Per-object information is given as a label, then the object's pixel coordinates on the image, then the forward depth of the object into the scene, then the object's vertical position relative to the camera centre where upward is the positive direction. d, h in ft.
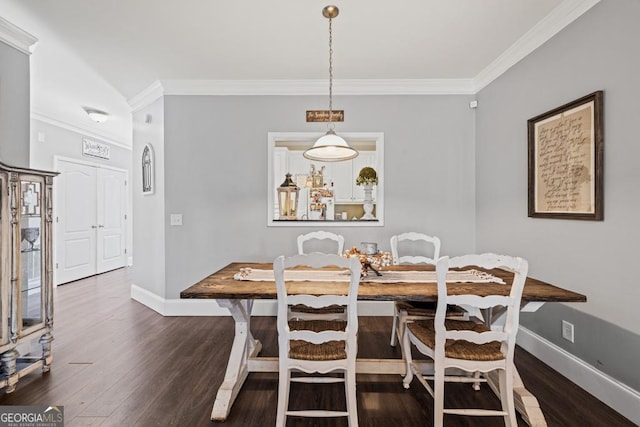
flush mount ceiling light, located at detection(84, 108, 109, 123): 14.80 +4.66
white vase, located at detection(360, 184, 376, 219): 12.11 +0.43
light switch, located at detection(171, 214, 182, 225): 11.46 -0.25
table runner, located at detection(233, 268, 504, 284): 6.77 -1.45
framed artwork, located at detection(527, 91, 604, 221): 6.55 +1.20
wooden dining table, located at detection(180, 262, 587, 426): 5.72 -1.54
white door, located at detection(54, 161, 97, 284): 16.17 -0.51
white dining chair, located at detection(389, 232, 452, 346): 7.26 -2.30
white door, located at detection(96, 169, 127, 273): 18.66 -0.48
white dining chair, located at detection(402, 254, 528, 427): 5.14 -2.28
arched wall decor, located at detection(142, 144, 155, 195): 11.82 +1.61
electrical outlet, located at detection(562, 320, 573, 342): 7.26 -2.78
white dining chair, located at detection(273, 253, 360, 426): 5.11 -2.37
